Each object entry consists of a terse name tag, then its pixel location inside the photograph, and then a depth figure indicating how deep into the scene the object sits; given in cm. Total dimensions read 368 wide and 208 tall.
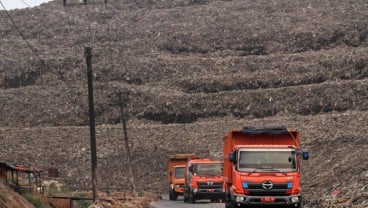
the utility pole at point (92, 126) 4156
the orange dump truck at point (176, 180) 5384
